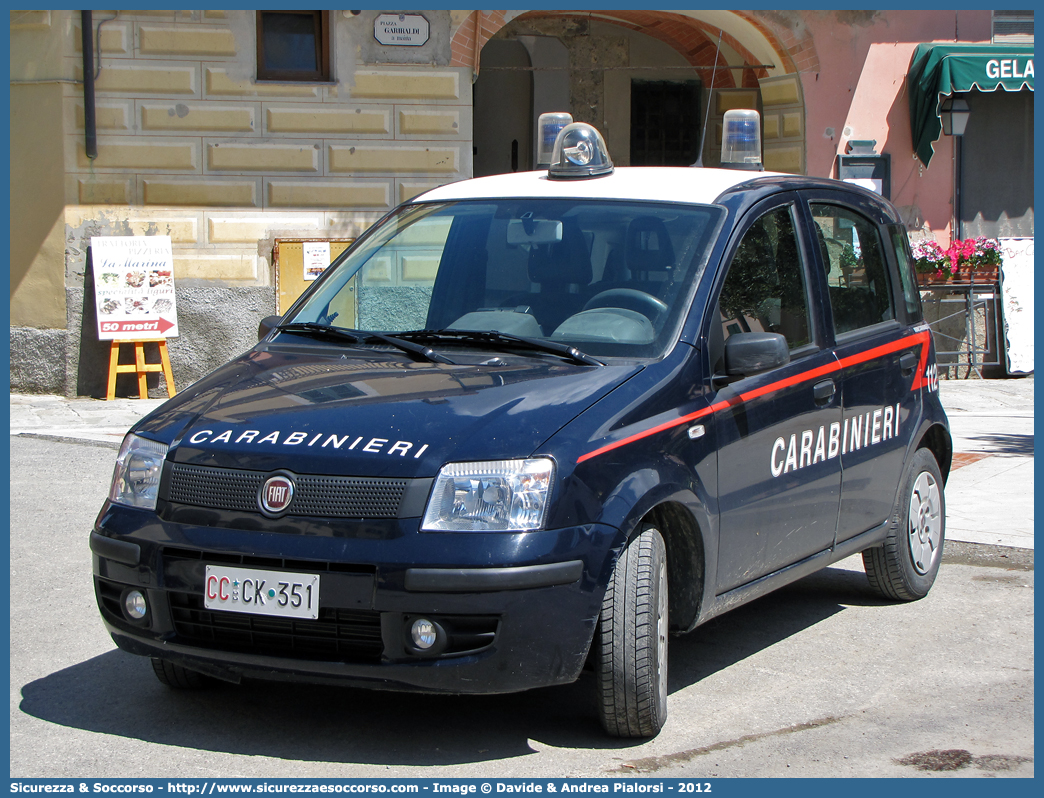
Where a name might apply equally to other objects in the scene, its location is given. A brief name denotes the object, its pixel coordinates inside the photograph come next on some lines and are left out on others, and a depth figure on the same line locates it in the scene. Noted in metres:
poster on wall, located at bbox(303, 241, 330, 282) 12.96
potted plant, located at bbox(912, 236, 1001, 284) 13.73
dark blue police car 3.52
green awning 13.48
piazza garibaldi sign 13.00
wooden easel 12.41
